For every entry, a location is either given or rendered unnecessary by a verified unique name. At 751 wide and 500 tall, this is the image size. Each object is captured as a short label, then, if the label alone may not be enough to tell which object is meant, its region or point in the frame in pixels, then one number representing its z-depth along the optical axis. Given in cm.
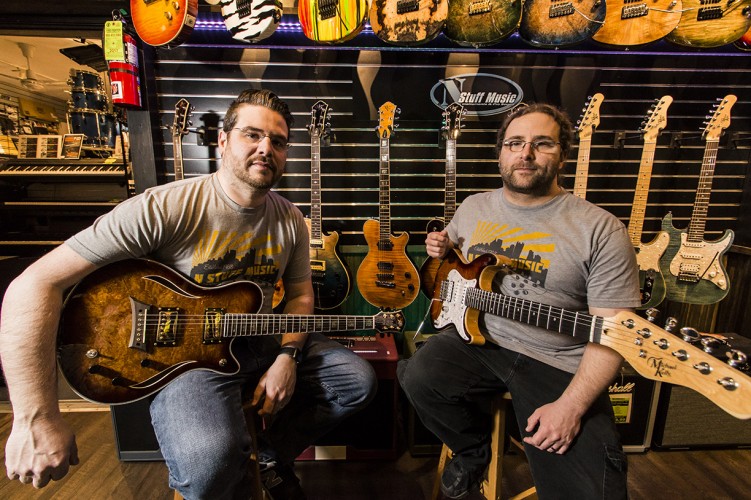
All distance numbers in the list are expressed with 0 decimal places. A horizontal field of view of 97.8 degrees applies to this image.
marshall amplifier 195
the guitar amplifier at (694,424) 202
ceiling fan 565
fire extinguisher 201
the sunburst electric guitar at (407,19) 200
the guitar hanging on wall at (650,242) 233
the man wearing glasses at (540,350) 123
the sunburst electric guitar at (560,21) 197
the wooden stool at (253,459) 133
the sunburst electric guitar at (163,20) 197
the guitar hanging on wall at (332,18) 198
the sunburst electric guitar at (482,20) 199
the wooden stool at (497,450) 147
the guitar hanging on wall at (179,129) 231
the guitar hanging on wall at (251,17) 196
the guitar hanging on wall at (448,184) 214
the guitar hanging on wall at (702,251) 228
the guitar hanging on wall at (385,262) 238
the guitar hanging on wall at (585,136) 233
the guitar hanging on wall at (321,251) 236
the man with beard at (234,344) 105
